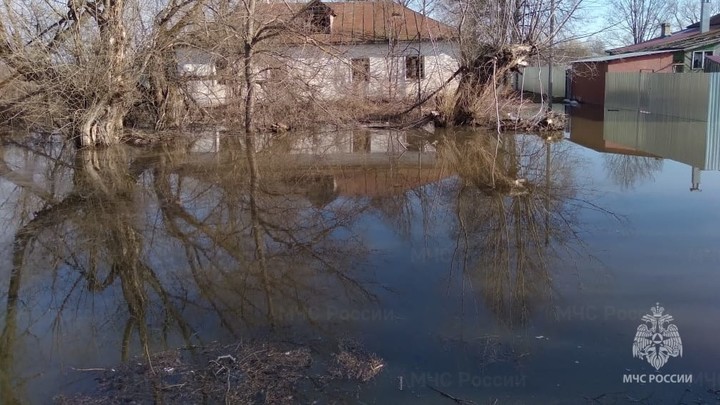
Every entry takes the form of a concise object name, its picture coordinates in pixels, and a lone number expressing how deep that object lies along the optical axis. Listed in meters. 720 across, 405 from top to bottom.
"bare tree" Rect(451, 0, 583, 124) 19.89
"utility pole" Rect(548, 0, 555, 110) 19.12
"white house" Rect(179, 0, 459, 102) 21.41
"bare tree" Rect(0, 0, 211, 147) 17.34
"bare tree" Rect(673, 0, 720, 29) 73.38
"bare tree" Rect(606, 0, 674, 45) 73.44
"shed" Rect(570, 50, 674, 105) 32.81
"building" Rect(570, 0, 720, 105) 30.38
